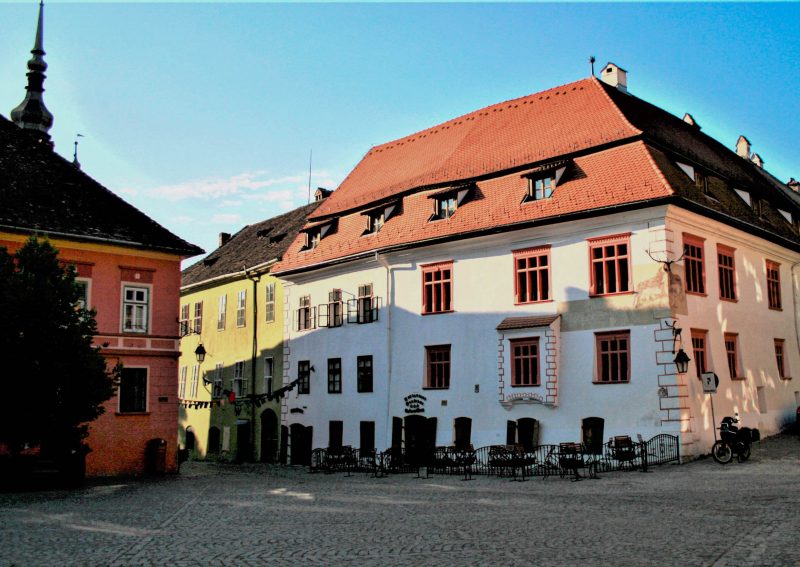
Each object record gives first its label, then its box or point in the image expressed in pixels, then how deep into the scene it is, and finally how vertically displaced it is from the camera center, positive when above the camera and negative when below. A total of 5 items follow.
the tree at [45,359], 22.14 +1.33
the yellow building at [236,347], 38.59 +2.94
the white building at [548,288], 25.09 +4.06
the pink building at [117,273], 27.73 +4.71
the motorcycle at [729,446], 23.19 -1.24
